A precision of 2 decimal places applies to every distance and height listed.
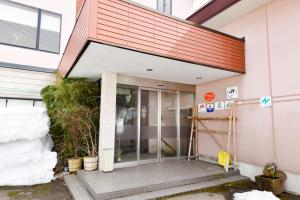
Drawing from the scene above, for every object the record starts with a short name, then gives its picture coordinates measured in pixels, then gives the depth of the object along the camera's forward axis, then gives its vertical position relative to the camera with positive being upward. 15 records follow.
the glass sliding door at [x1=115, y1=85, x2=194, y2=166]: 5.91 -0.24
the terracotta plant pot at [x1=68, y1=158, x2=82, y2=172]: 5.55 -1.33
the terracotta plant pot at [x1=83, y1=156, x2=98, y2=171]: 5.31 -1.24
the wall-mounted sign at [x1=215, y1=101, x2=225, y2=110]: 6.14 +0.39
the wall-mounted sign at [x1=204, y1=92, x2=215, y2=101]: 6.57 +0.72
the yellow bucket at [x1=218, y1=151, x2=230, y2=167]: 5.48 -1.12
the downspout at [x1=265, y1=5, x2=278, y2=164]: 4.68 +0.69
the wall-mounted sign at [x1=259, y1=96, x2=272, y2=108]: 4.84 +0.41
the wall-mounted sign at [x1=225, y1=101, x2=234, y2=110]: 5.88 +0.41
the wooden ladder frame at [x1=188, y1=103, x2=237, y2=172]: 5.58 -0.41
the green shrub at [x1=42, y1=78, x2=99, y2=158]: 5.65 +0.08
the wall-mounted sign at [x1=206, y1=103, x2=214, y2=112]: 6.50 +0.35
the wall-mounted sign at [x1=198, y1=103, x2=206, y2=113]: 6.84 +0.36
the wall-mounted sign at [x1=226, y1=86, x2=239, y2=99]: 5.74 +0.75
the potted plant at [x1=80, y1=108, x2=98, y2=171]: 5.51 -0.53
